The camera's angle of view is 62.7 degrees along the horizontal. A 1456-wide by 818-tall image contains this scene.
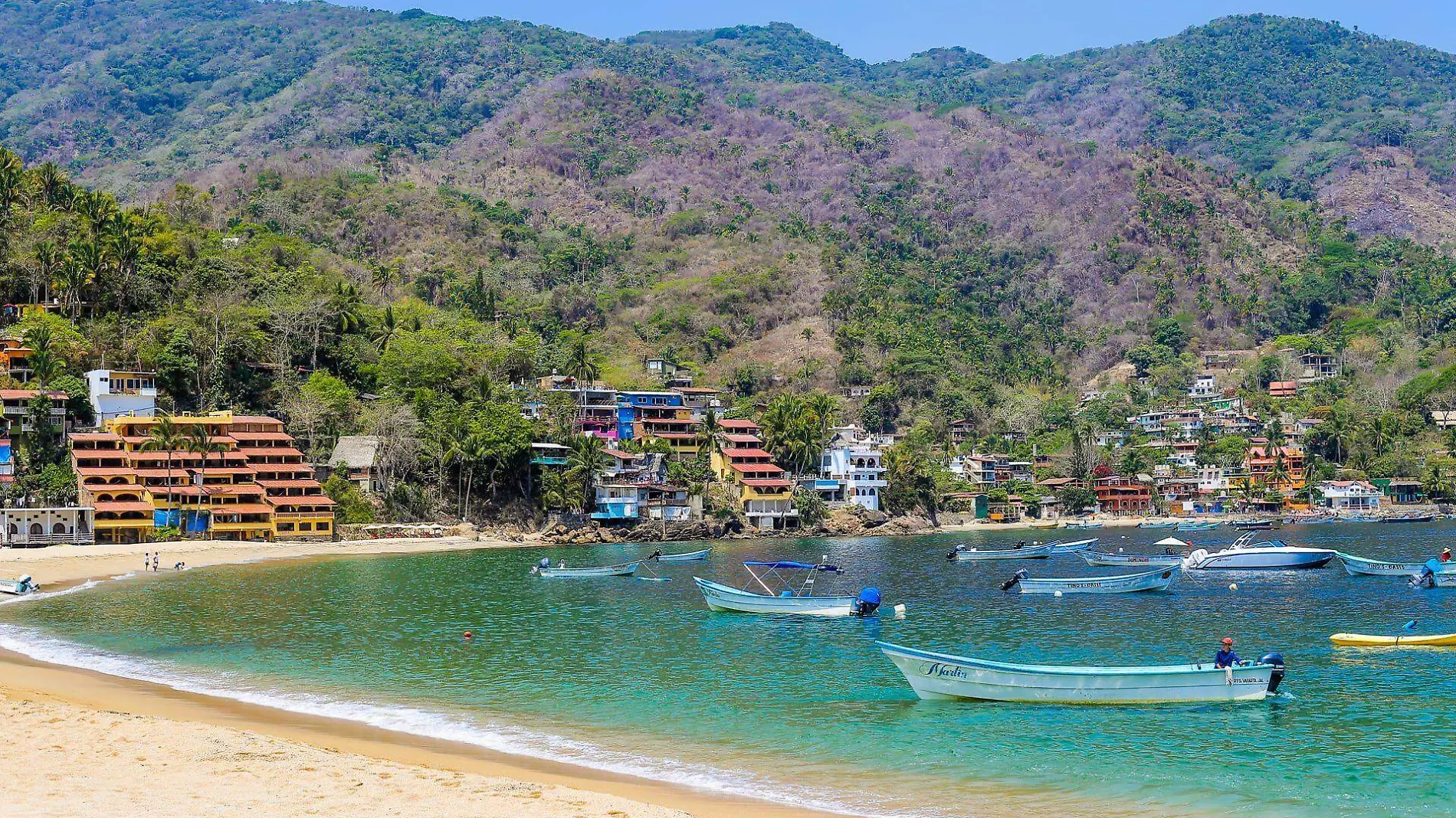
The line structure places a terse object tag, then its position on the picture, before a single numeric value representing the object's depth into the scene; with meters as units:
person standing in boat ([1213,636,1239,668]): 29.77
